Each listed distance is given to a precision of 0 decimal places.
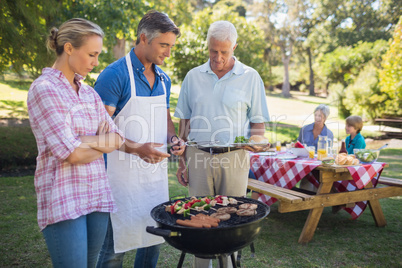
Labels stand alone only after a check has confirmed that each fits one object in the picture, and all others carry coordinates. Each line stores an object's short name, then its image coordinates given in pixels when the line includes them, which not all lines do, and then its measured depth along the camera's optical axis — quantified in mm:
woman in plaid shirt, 1482
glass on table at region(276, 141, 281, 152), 5102
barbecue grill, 1767
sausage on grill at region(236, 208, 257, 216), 2041
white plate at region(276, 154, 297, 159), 4559
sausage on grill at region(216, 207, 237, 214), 2105
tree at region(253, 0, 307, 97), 31141
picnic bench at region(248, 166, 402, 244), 3758
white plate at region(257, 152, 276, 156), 4880
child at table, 5094
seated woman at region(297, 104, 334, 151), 5434
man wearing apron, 2090
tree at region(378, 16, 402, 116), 12078
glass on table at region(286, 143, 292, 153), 5170
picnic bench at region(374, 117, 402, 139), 12522
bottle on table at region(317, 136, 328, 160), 4214
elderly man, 2607
